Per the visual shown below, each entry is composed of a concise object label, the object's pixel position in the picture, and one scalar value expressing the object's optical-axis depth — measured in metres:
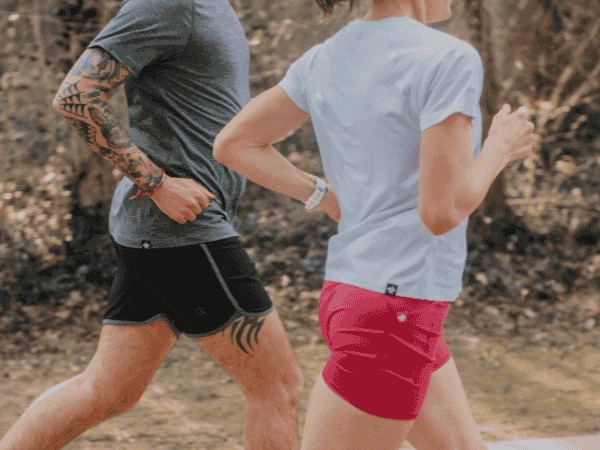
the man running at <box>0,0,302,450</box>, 3.73
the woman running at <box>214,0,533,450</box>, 2.91
